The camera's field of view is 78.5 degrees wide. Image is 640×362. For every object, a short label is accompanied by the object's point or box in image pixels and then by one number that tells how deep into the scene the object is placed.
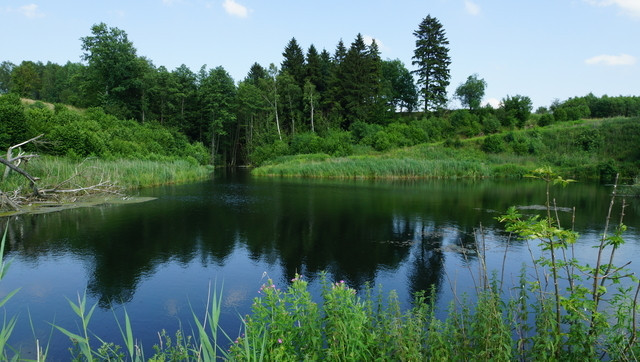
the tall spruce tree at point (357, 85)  54.00
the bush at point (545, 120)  50.00
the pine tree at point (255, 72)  64.90
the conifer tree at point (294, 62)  58.00
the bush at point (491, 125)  48.44
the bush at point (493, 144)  43.56
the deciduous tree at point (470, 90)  57.59
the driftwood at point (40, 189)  14.04
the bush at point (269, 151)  48.97
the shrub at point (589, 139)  43.12
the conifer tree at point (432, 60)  54.91
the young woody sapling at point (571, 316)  3.60
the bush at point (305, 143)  46.69
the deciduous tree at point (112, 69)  47.66
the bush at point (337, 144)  44.50
